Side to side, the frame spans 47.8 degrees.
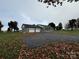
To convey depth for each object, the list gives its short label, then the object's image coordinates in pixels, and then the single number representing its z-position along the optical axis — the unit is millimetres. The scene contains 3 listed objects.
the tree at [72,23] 54194
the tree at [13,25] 50581
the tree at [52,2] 4358
